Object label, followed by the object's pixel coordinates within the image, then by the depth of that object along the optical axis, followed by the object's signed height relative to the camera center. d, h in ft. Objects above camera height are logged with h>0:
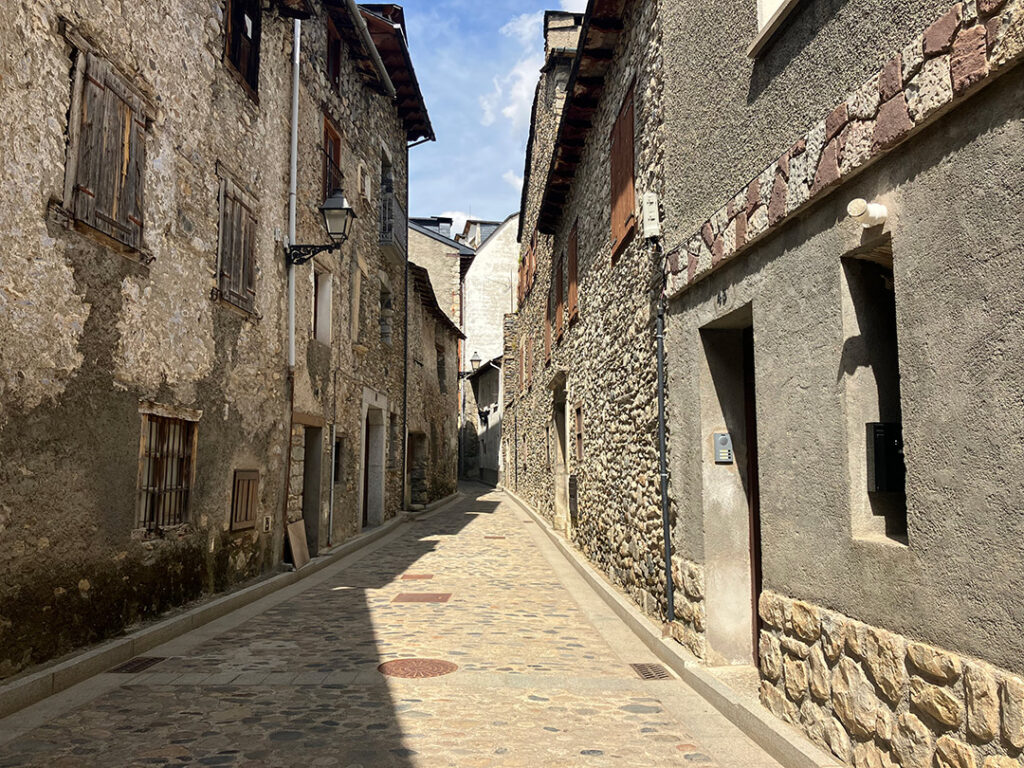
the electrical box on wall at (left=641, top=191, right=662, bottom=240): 21.13 +6.53
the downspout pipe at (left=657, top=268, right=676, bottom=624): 19.58 -0.31
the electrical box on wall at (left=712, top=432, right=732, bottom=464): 17.47 +0.24
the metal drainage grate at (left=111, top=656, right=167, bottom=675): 18.06 -4.88
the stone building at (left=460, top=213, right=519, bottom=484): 116.88 +23.08
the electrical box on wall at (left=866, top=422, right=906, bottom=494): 11.09 -0.02
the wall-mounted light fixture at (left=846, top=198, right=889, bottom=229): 10.55 +3.31
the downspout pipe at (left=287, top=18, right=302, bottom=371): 33.24 +12.61
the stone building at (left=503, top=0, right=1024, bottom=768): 8.59 +1.56
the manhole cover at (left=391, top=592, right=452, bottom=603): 27.22 -4.93
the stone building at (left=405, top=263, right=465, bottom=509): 65.92 +5.90
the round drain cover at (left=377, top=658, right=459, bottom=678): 17.75 -4.85
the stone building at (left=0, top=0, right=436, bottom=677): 16.53 +4.31
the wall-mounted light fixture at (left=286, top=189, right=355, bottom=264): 32.04 +9.87
